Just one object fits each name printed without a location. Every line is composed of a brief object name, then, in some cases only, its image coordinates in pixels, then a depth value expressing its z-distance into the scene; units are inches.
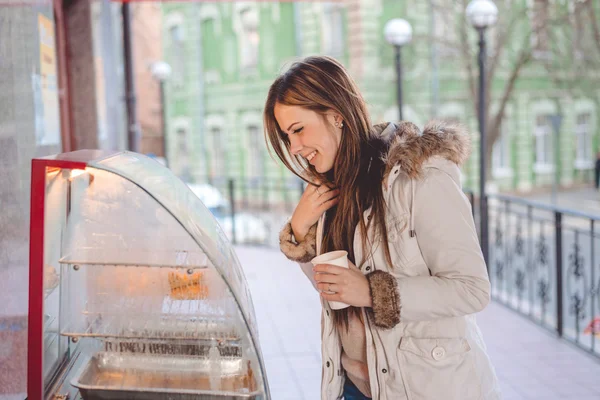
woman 76.2
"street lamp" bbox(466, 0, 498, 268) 305.0
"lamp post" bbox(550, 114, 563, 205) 845.3
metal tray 74.6
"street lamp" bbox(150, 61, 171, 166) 601.0
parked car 532.7
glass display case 74.0
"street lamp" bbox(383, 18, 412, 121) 390.9
